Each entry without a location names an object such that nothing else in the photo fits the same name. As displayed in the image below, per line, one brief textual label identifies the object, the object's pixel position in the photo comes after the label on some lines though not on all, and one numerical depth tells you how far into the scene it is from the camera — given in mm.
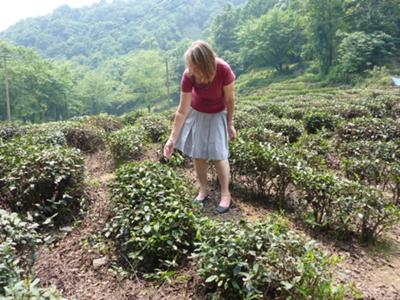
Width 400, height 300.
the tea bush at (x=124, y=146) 4832
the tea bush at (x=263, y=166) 3199
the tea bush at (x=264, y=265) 1709
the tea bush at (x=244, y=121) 5844
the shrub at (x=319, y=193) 2721
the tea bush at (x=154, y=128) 6273
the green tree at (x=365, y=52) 31828
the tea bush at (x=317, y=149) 3694
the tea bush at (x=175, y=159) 4215
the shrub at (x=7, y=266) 1637
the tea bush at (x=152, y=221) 2288
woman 2934
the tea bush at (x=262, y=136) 4549
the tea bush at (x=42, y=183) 2922
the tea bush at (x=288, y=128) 5625
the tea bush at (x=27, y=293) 1385
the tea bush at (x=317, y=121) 6348
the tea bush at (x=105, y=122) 7844
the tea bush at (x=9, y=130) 6238
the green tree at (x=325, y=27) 38219
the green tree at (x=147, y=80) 61406
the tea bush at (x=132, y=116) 9812
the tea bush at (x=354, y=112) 6905
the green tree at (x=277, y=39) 46906
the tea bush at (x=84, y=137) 5793
